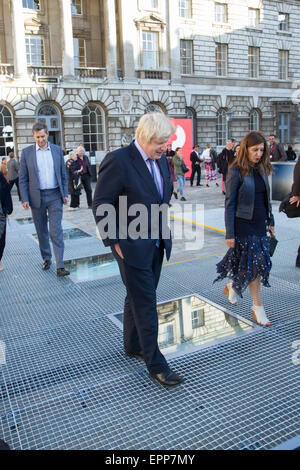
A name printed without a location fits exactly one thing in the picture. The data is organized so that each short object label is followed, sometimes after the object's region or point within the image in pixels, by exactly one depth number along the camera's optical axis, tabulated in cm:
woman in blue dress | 389
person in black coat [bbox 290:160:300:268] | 538
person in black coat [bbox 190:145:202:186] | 1900
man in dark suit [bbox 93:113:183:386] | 290
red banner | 2528
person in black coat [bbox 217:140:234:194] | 1405
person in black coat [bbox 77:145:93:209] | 1270
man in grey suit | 575
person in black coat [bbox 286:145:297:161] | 2289
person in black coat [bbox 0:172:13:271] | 612
